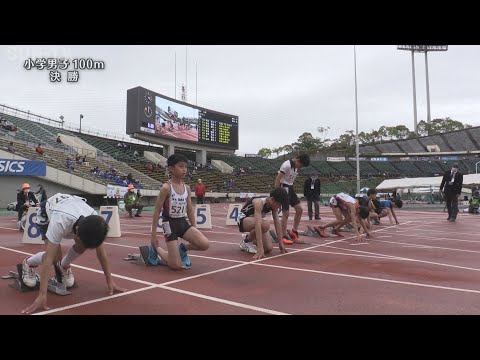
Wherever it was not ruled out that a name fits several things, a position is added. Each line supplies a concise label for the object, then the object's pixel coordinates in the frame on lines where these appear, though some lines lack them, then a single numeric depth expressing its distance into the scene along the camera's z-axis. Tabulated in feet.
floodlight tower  234.09
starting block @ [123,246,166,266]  18.19
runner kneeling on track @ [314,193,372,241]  26.96
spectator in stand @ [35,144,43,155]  87.98
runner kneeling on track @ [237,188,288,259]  19.79
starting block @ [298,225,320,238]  29.76
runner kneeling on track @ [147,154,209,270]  17.20
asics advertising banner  74.90
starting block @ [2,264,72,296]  13.08
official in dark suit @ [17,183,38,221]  35.95
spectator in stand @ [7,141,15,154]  80.64
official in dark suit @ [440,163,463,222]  42.57
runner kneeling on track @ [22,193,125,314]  11.16
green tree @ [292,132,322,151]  291.52
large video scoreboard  114.52
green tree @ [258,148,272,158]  313.28
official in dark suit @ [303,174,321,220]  45.22
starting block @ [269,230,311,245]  25.63
